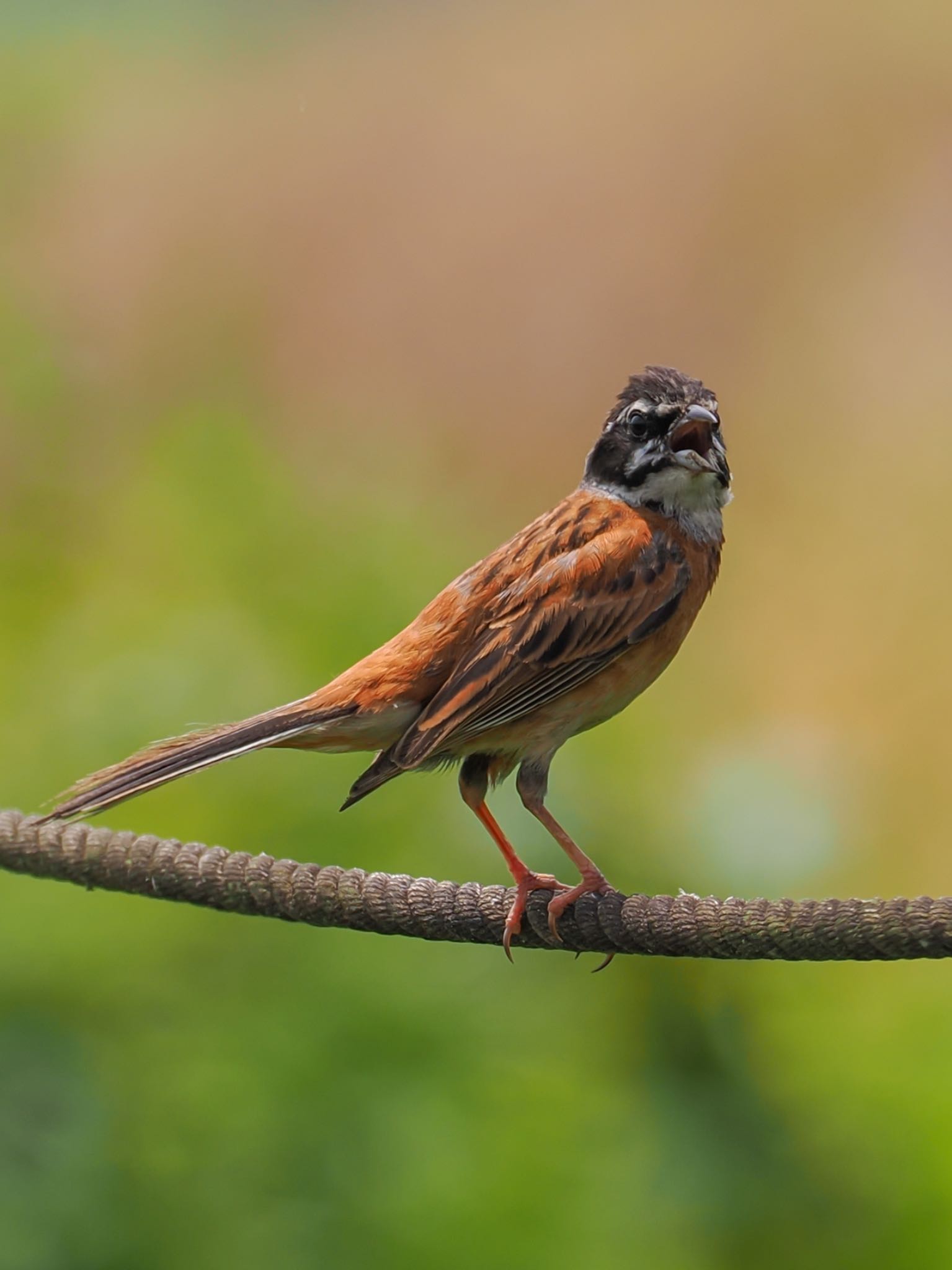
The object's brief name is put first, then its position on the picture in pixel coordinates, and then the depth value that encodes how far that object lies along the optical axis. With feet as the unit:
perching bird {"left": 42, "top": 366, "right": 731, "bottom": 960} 27.30
